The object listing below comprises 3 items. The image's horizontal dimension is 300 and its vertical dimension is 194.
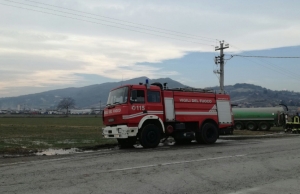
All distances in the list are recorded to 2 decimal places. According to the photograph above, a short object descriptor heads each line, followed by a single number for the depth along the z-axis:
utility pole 36.09
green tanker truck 36.09
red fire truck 14.33
